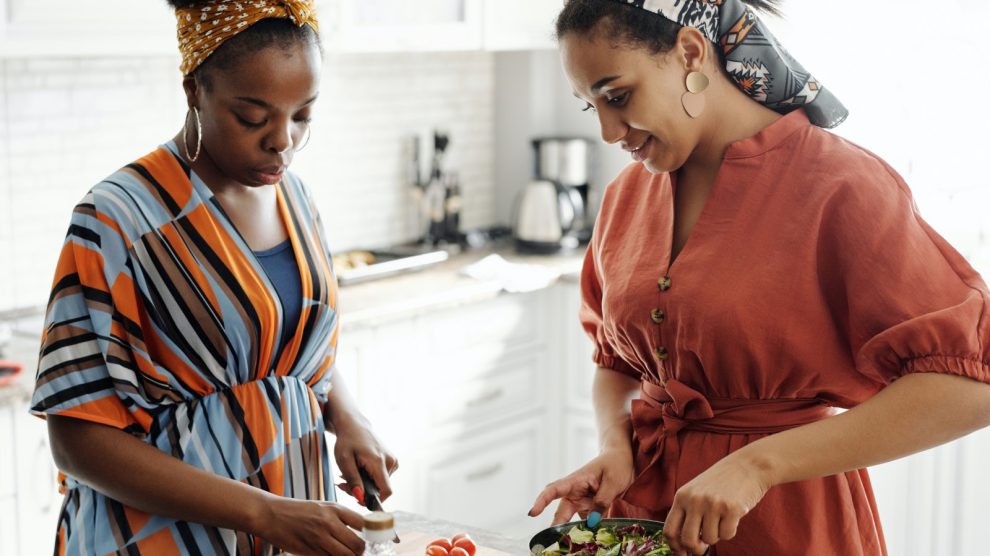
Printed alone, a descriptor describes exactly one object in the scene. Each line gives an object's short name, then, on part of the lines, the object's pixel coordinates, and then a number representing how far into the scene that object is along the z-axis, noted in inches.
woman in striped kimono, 59.1
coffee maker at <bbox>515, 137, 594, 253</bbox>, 166.4
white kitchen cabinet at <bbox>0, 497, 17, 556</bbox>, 102.8
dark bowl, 56.9
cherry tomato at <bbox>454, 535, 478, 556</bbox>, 64.9
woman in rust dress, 55.9
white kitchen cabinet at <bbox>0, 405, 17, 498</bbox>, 102.1
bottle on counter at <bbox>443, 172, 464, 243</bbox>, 170.7
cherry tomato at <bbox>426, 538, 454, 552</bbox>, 65.2
